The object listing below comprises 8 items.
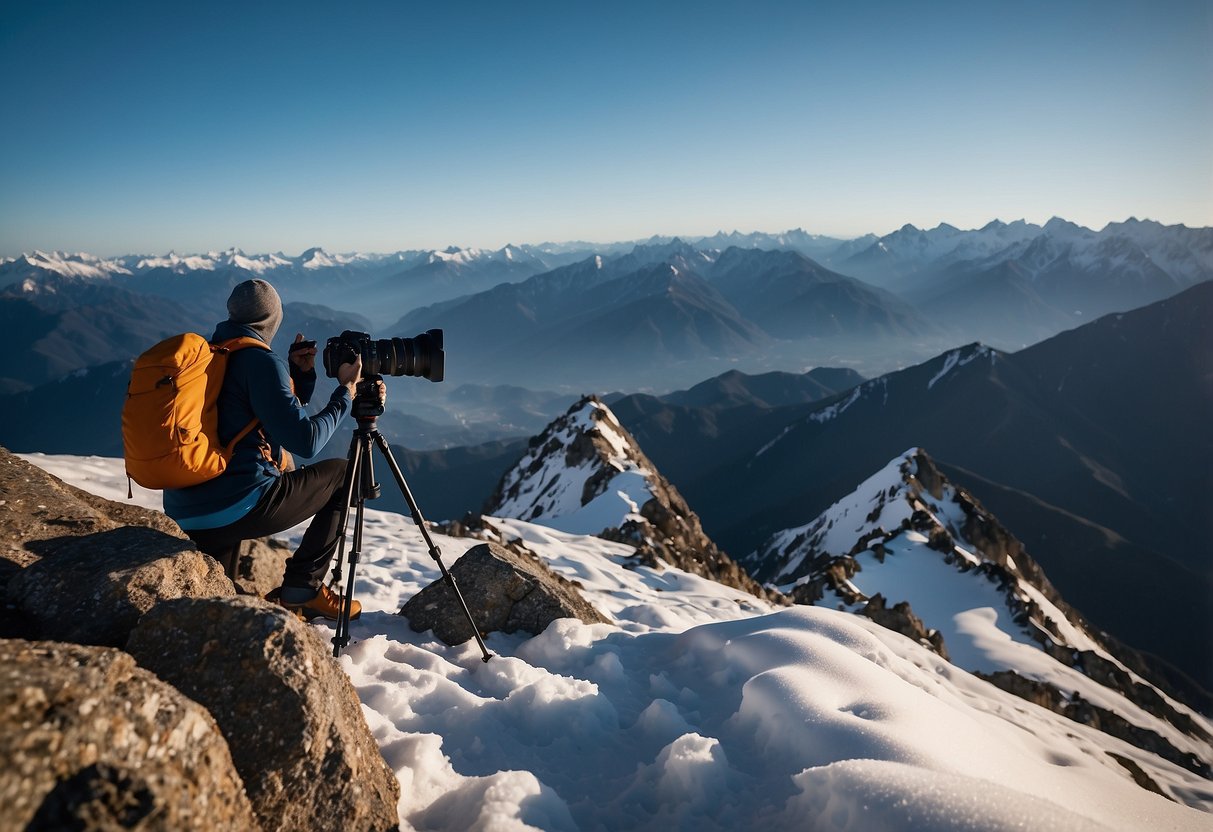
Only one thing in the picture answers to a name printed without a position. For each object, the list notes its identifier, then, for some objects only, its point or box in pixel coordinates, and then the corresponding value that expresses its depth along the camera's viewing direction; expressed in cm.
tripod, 536
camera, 534
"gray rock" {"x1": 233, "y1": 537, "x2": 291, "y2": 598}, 705
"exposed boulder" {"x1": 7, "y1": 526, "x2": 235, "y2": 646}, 362
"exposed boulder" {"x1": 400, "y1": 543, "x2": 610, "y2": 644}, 685
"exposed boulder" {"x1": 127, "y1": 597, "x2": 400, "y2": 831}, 313
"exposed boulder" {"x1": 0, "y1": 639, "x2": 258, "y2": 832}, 190
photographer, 468
